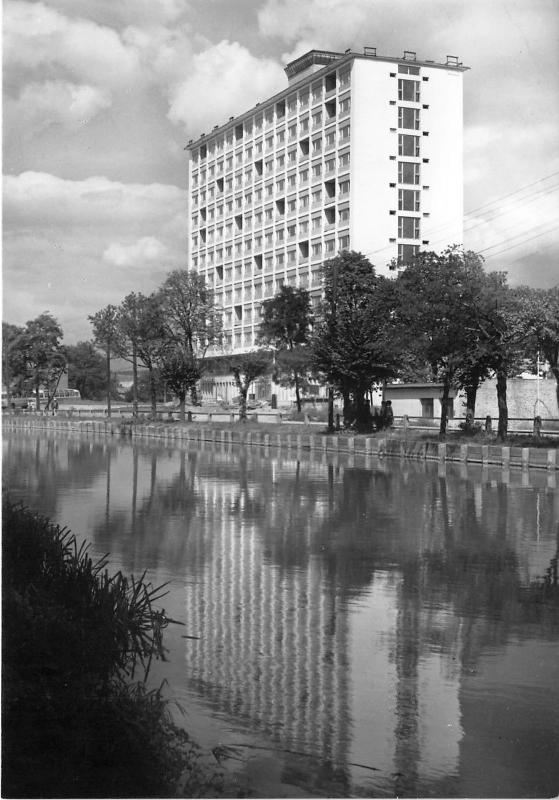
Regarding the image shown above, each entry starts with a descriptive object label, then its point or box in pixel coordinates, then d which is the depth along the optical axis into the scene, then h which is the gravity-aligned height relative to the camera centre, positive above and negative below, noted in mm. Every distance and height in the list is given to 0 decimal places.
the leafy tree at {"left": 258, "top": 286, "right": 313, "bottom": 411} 59625 +4917
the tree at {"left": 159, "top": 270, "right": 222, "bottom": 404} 69062 +6436
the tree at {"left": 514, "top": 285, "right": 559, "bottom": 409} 36531 +3393
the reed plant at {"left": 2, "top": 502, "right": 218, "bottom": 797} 5121 -1722
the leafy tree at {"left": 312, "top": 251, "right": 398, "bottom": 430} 48406 +3551
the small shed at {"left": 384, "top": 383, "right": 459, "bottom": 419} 53656 +366
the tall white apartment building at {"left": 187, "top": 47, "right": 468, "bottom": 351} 68125 +16104
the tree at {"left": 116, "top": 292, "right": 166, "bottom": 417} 69250 +5189
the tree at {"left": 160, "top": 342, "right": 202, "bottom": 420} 68125 +2243
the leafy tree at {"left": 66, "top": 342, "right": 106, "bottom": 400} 62725 +2075
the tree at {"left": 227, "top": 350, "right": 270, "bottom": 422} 61228 +2227
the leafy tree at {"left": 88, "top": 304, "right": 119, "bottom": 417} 65250 +4823
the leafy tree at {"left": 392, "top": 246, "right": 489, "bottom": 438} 38000 +3575
